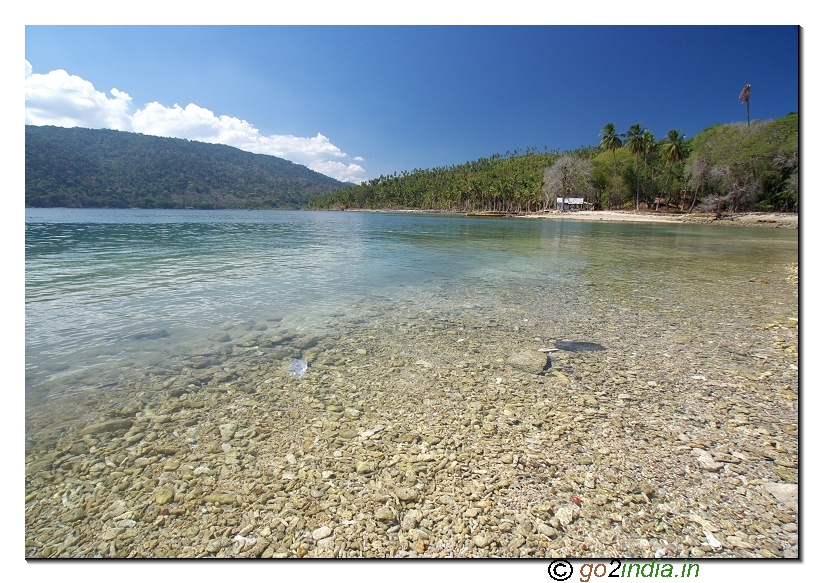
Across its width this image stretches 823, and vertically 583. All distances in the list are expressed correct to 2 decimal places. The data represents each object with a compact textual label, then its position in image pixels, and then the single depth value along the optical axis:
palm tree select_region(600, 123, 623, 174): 90.12
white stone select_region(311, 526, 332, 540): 2.38
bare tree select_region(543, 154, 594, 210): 100.31
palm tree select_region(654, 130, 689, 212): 79.19
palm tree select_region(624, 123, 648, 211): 83.25
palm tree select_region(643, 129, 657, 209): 83.25
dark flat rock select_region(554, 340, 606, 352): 5.91
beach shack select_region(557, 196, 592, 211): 99.75
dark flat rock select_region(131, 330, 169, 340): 6.38
